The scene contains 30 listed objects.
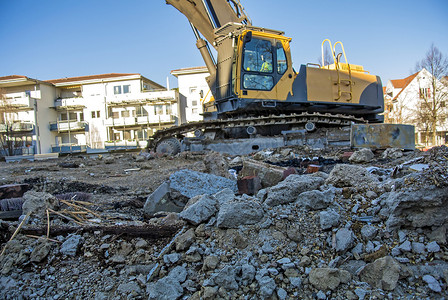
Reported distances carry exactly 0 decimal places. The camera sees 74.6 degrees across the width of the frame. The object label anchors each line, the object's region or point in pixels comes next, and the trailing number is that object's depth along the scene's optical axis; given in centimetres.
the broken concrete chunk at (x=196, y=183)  343
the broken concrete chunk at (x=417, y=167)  284
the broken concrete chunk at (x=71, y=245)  220
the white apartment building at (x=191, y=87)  3747
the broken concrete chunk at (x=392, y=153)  617
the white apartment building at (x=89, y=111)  3728
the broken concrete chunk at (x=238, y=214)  220
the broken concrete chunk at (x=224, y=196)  252
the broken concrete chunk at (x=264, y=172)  396
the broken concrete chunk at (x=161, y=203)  321
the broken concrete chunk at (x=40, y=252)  213
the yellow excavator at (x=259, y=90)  913
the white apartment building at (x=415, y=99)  2489
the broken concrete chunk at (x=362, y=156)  585
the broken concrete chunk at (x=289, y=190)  247
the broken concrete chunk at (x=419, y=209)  196
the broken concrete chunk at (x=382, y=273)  164
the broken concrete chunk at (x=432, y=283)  159
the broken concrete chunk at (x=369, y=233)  200
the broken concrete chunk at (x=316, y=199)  232
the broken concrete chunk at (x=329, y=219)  210
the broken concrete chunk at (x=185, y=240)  207
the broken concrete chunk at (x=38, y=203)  284
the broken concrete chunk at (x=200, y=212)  227
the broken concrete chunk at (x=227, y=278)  173
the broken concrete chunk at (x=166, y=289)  173
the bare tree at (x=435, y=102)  2444
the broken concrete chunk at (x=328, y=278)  167
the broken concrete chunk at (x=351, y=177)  291
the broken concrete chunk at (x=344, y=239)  191
